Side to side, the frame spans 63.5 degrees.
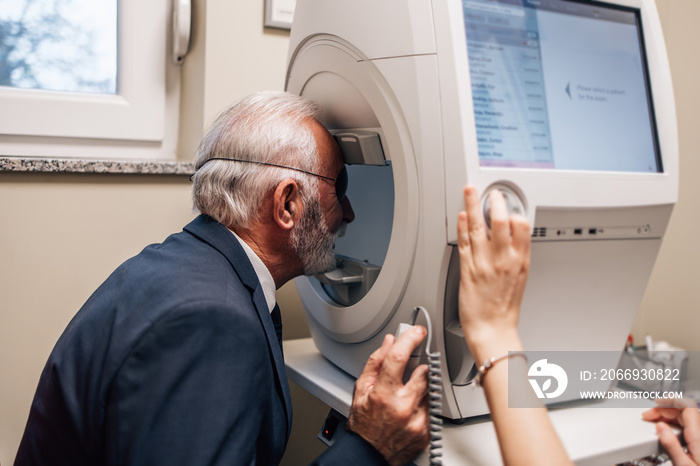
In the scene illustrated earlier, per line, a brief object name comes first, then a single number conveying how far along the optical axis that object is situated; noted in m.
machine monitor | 0.76
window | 1.32
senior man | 0.71
